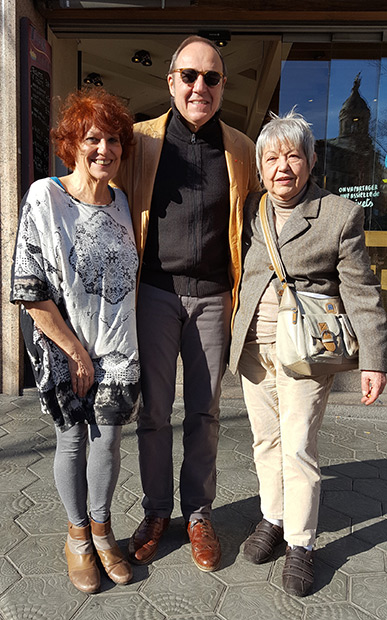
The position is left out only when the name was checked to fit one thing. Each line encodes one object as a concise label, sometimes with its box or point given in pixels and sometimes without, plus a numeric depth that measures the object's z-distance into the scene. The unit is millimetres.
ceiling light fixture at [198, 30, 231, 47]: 4898
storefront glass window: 5078
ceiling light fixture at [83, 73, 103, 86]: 8024
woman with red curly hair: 2076
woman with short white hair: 2207
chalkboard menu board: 4453
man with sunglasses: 2420
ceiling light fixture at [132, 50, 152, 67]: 6457
